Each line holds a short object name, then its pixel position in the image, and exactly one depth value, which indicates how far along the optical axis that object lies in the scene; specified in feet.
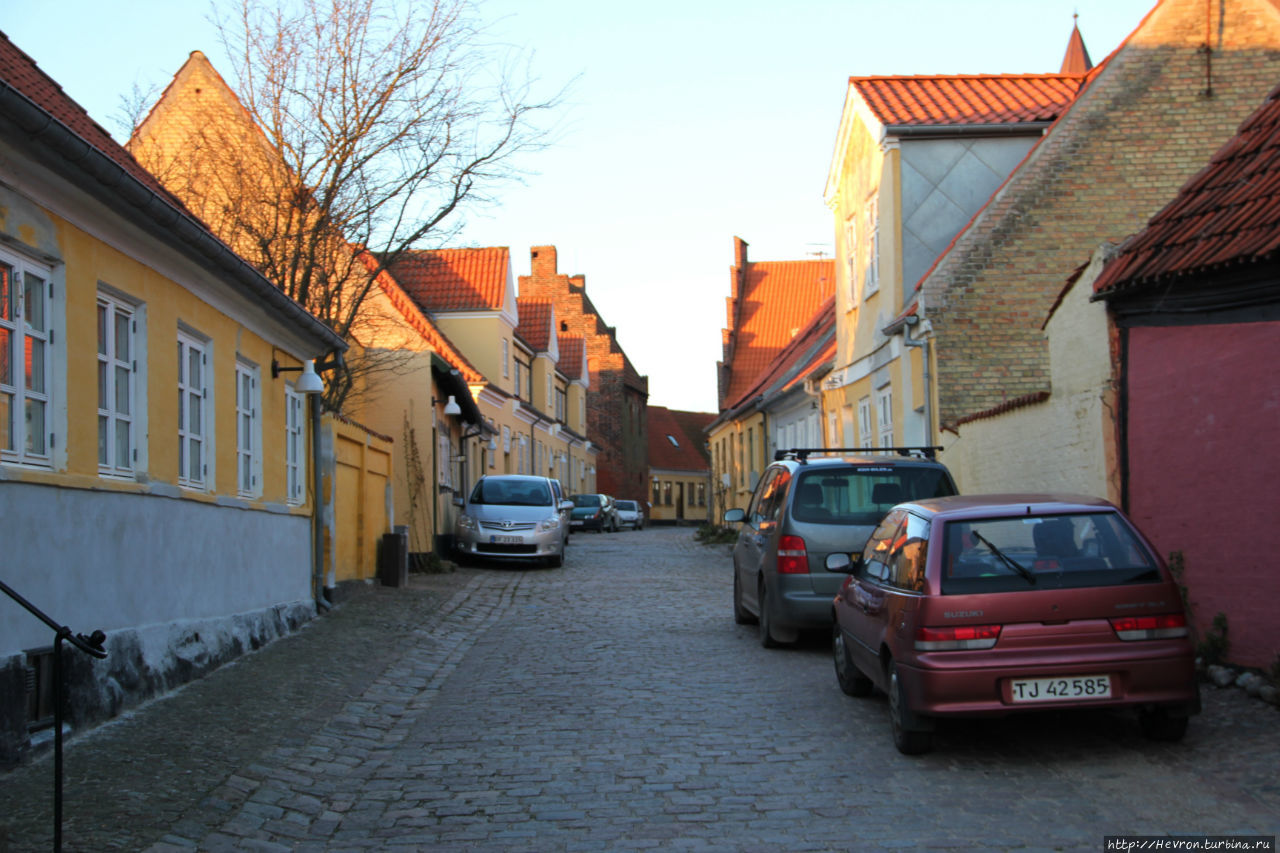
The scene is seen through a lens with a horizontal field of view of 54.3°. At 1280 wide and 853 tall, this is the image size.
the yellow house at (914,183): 58.70
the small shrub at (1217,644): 28.17
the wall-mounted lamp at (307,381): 44.04
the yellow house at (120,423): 23.16
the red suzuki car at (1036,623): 21.39
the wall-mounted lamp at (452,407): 84.69
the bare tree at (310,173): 63.93
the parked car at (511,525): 77.76
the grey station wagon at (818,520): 36.96
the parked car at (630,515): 191.42
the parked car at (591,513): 157.07
